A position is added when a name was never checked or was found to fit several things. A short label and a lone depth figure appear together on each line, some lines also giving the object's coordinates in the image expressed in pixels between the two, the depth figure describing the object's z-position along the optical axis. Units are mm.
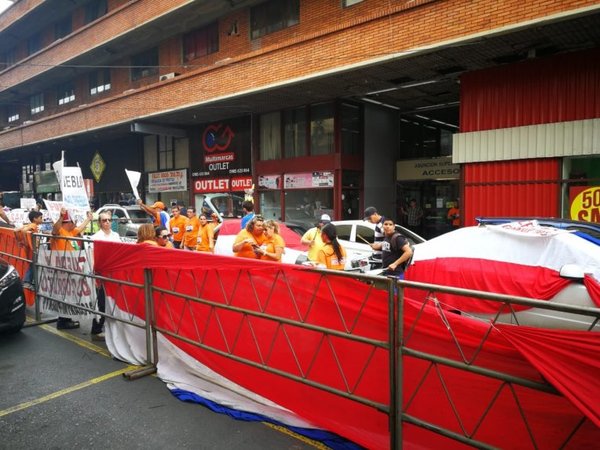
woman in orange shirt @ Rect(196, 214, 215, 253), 8883
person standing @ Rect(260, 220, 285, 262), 5719
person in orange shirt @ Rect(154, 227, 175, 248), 5781
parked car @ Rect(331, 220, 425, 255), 8709
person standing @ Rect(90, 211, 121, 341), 5590
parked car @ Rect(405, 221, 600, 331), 4242
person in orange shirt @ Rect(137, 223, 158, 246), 5410
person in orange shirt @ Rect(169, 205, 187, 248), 10180
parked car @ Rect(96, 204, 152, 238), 12830
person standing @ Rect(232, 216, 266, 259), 5562
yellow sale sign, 9055
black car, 5582
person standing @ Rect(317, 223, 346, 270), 5244
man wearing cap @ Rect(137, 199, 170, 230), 10477
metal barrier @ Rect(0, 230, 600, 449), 2454
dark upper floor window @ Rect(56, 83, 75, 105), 25516
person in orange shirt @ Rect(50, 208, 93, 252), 6363
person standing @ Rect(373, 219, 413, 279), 5929
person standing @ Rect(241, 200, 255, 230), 8077
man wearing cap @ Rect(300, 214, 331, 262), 5429
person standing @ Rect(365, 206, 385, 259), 7867
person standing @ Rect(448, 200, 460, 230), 12766
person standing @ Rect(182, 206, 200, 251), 9187
